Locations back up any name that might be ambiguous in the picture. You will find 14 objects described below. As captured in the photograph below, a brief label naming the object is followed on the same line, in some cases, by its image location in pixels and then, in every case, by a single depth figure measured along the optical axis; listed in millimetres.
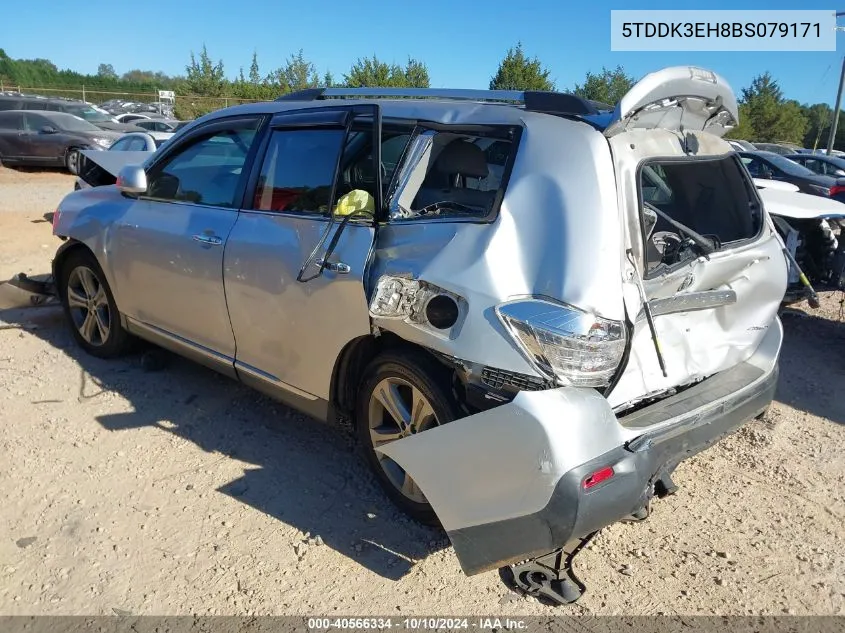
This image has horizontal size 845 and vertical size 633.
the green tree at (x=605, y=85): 35400
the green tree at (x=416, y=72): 35219
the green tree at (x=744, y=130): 38875
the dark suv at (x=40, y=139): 17328
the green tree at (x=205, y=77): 38250
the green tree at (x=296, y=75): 39719
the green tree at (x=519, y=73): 27859
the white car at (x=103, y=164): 6488
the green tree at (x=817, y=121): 52312
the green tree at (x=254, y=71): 40406
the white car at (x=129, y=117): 24900
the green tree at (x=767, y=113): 40906
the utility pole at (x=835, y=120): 24531
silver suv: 2338
